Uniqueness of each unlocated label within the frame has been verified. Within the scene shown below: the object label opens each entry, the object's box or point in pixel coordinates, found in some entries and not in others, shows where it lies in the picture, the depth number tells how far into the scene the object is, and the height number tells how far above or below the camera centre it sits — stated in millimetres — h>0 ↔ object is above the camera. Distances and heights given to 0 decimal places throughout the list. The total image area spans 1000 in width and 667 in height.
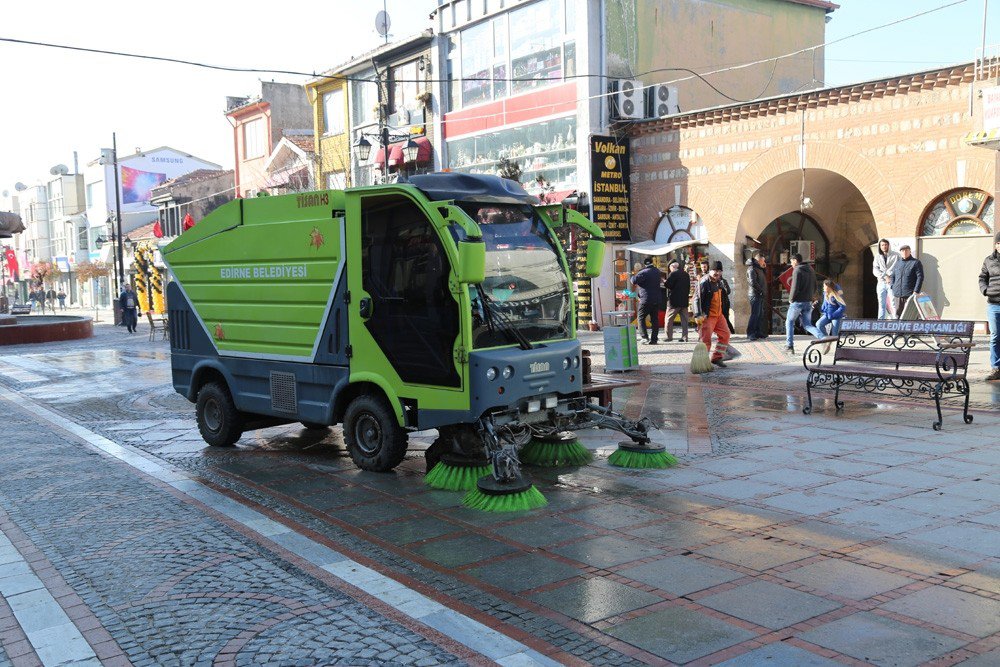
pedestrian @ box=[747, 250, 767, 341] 19656 -314
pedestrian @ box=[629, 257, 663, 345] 18906 -216
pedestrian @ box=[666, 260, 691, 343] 19516 -263
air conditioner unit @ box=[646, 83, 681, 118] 23359 +4707
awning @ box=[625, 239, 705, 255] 22089 +888
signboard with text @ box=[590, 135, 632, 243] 23016 +2519
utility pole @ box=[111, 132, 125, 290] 40812 +3167
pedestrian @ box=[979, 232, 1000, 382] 12117 -288
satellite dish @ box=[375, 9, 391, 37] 31047 +9199
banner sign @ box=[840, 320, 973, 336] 10016 -590
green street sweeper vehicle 7516 -245
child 16125 -582
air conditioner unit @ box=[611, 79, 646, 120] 23156 +4701
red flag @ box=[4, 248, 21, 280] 62953 +3066
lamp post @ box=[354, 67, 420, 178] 21984 +4031
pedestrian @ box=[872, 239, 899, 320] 17562 -21
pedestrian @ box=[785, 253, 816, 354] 16500 -271
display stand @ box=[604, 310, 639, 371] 14531 -1049
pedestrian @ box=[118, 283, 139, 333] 32344 -359
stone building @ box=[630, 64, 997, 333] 17078 +2118
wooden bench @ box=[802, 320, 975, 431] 9648 -937
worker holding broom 15266 -531
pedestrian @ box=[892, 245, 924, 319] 16812 -29
